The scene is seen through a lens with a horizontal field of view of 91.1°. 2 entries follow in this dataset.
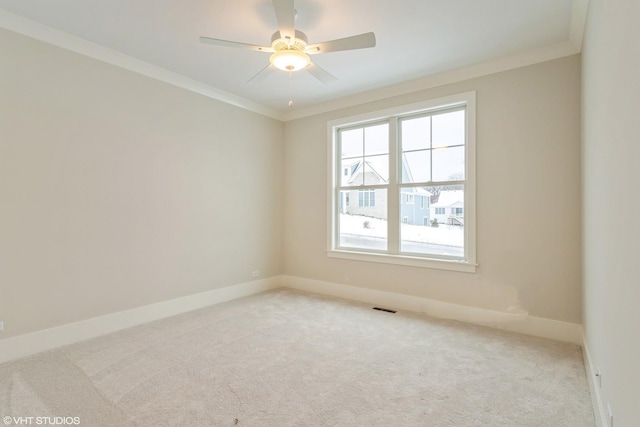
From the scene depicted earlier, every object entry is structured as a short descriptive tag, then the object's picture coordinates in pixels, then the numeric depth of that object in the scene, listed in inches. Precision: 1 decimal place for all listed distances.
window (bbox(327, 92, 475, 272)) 150.1
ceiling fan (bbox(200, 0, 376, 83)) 91.4
